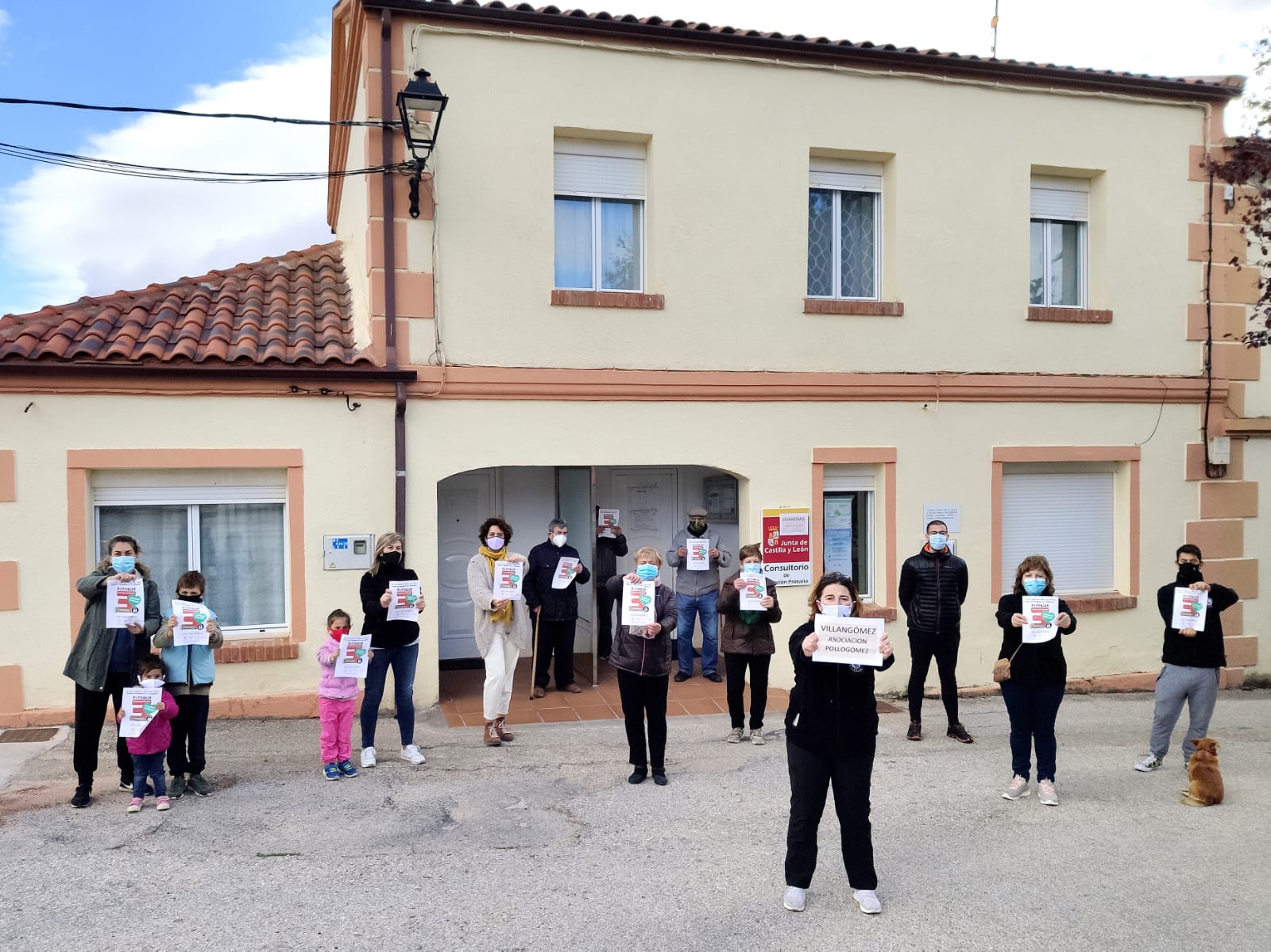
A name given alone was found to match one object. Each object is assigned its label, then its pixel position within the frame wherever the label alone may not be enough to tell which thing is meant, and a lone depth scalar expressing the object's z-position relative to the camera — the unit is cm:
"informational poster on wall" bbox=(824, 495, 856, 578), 1041
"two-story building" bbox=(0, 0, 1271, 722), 867
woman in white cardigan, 777
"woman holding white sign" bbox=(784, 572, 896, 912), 494
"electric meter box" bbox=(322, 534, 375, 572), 885
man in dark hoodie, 739
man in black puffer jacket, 819
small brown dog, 682
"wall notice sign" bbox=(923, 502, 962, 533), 1038
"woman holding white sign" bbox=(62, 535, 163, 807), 647
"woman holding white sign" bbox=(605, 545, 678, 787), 705
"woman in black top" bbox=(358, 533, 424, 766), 739
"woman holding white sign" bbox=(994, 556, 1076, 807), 663
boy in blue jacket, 655
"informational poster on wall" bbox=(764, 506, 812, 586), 1000
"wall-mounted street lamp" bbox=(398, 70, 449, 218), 833
